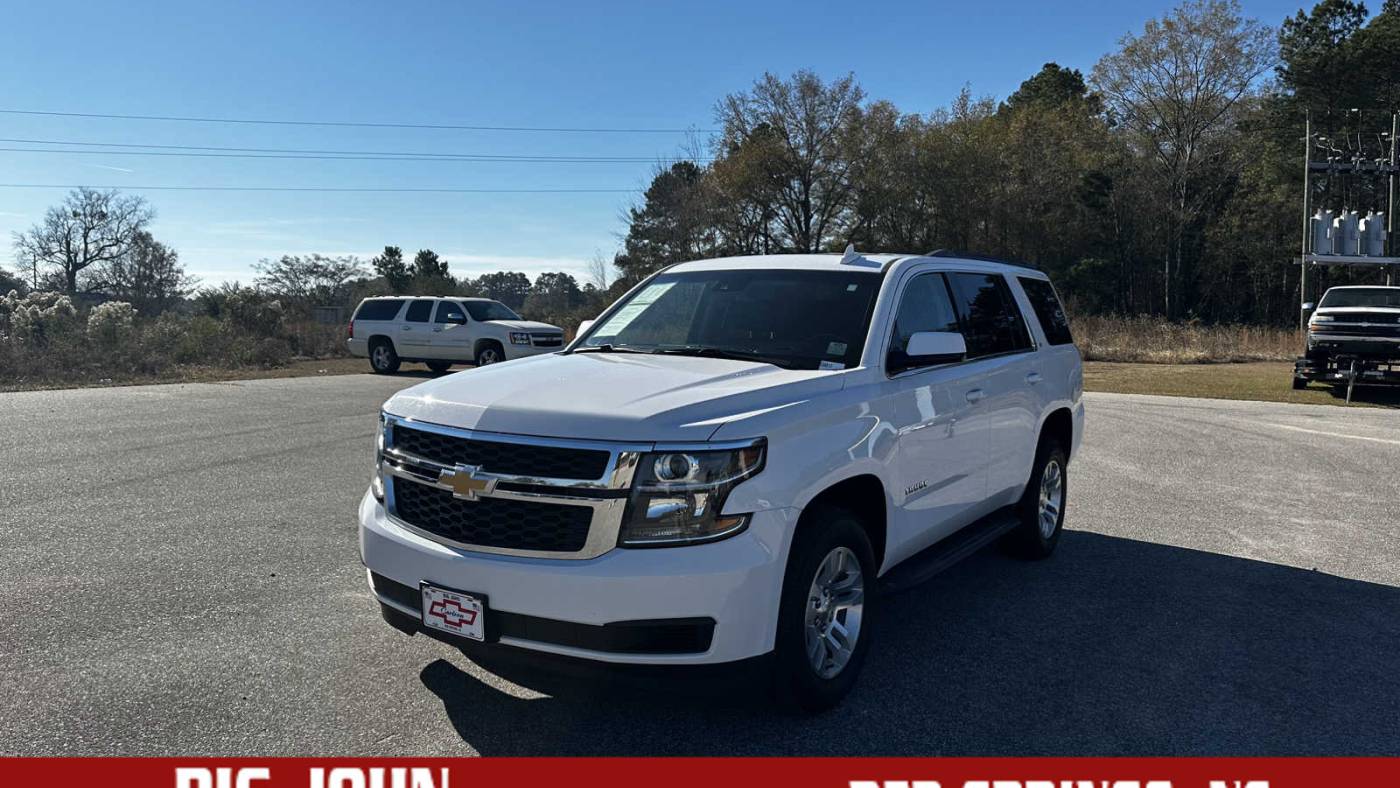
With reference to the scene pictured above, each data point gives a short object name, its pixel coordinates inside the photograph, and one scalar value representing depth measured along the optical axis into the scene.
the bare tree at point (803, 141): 49.00
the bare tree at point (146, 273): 64.06
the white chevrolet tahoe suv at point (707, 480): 3.23
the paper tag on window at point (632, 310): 5.23
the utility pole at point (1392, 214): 29.58
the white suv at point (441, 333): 22.88
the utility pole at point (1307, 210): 29.64
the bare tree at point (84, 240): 65.75
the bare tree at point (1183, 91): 45.66
